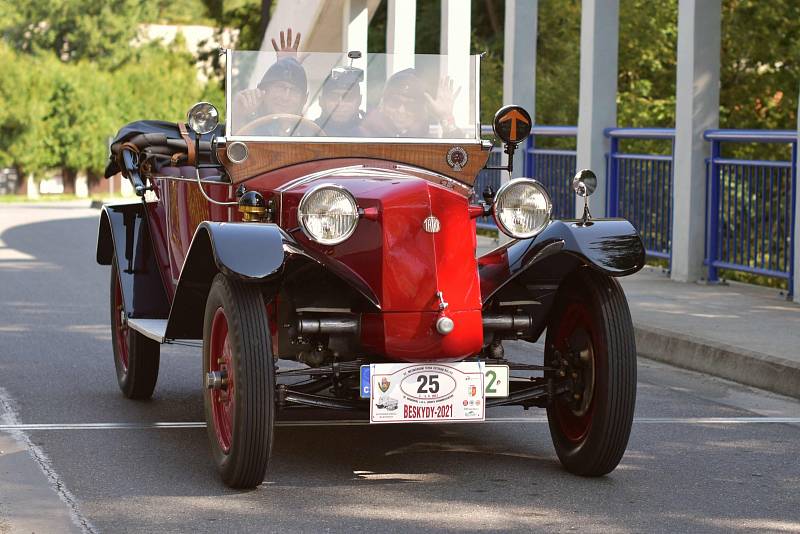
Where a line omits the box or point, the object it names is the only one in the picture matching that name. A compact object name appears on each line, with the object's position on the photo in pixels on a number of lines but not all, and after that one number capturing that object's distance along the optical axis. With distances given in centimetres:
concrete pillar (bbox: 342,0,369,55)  2186
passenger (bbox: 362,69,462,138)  754
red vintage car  609
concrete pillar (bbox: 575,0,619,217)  1591
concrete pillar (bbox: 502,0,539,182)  1873
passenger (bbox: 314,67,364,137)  747
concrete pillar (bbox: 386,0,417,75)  2036
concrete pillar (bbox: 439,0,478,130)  1952
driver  743
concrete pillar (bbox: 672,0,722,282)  1391
